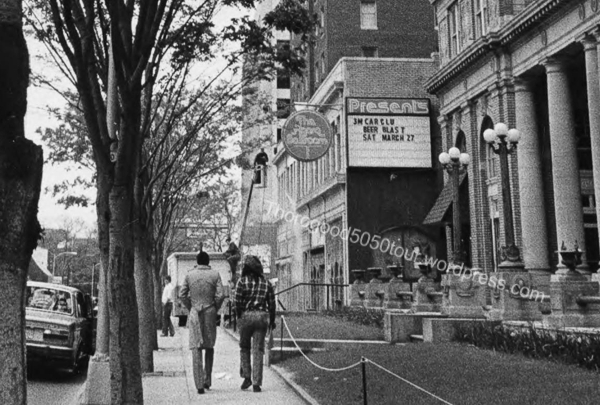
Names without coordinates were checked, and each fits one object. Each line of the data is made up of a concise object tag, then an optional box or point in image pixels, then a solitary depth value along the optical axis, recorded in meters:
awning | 32.06
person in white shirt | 25.20
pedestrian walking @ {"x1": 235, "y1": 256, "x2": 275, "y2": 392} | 11.33
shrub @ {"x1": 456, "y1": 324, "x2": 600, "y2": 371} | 11.23
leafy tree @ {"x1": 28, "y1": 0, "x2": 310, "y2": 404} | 8.69
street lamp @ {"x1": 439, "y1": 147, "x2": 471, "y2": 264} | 20.50
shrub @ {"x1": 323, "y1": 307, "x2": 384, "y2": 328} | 22.06
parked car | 14.84
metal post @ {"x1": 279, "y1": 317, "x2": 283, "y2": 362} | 15.03
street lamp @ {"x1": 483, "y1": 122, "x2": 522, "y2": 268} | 17.06
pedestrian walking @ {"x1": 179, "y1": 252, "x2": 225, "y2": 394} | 11.27
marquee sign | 36.97
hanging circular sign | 27.64
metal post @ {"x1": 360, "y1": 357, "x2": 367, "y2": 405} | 7.34
